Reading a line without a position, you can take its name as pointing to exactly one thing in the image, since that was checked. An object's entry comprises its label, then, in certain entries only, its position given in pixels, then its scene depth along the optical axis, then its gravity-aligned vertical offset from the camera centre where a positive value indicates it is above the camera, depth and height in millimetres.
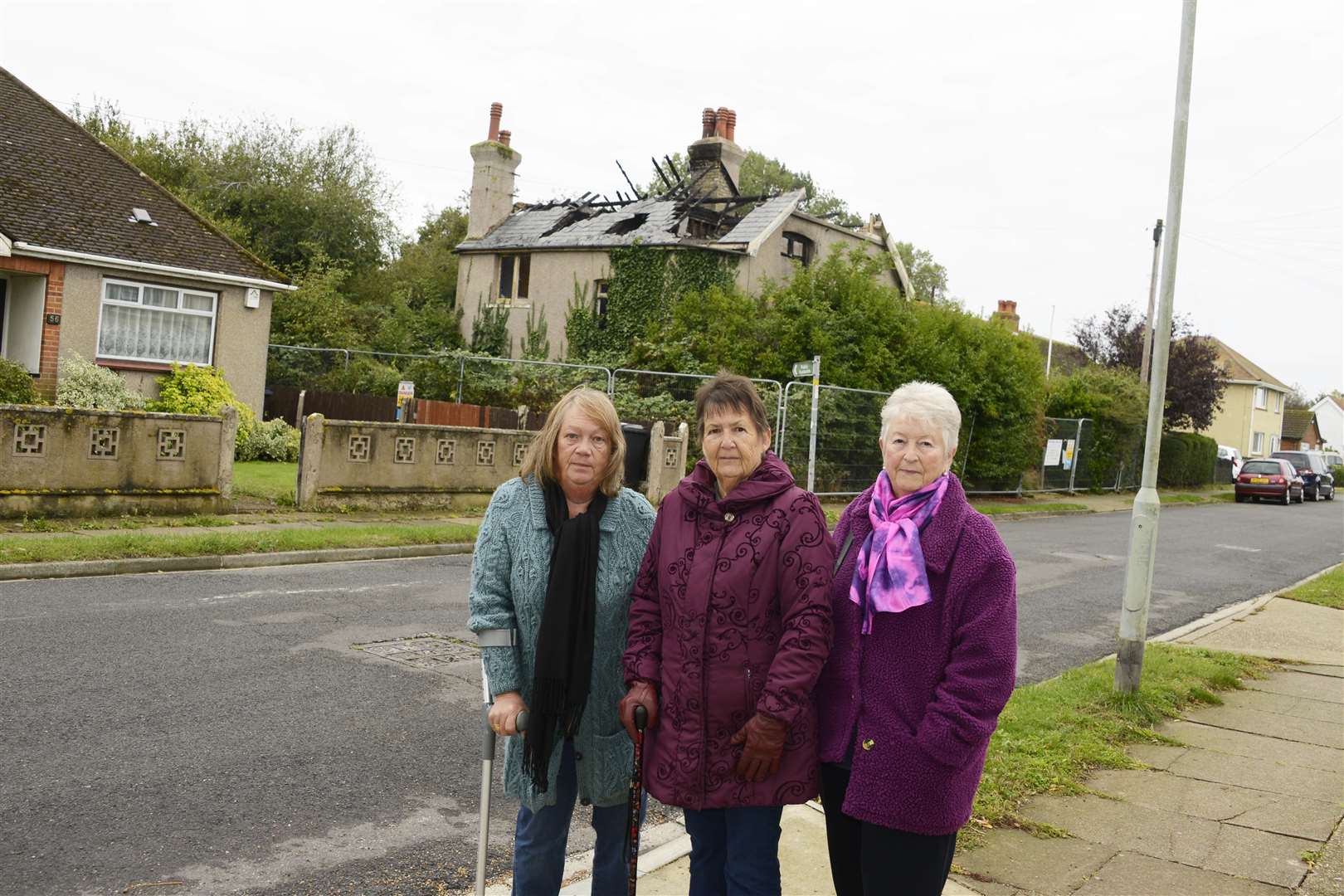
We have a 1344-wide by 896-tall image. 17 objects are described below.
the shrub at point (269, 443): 21484 -860
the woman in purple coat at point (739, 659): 3002 -627
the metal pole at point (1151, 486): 7082 -70
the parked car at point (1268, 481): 37125 +190
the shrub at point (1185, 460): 40281 +758
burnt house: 31688 +6384
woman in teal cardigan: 3232 -602
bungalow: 19469 +2276
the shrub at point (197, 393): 20812 +35
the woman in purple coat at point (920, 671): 2838 -583
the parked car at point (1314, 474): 42875 +673
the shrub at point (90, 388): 18891 -35
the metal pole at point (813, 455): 20609 -141
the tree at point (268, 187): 39688 +8143
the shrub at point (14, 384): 16297 -74
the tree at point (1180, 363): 41938 +4582
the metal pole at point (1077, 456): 32656 +431
